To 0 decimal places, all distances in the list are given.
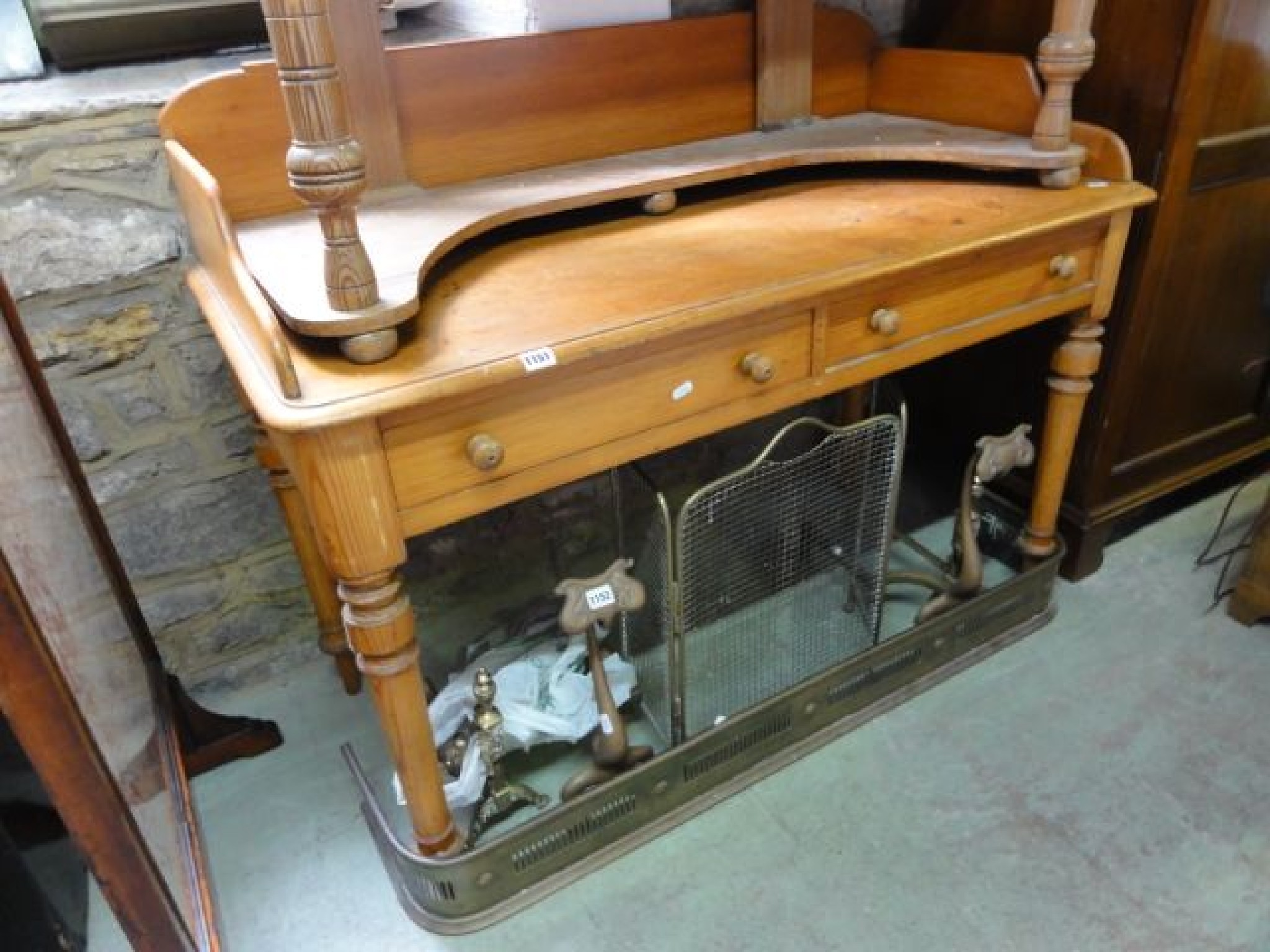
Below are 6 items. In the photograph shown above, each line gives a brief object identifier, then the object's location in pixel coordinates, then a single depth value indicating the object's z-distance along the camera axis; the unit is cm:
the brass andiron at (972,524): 165
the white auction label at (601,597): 128
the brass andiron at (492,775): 135
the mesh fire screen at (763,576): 145
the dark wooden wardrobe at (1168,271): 151
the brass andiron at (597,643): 128
